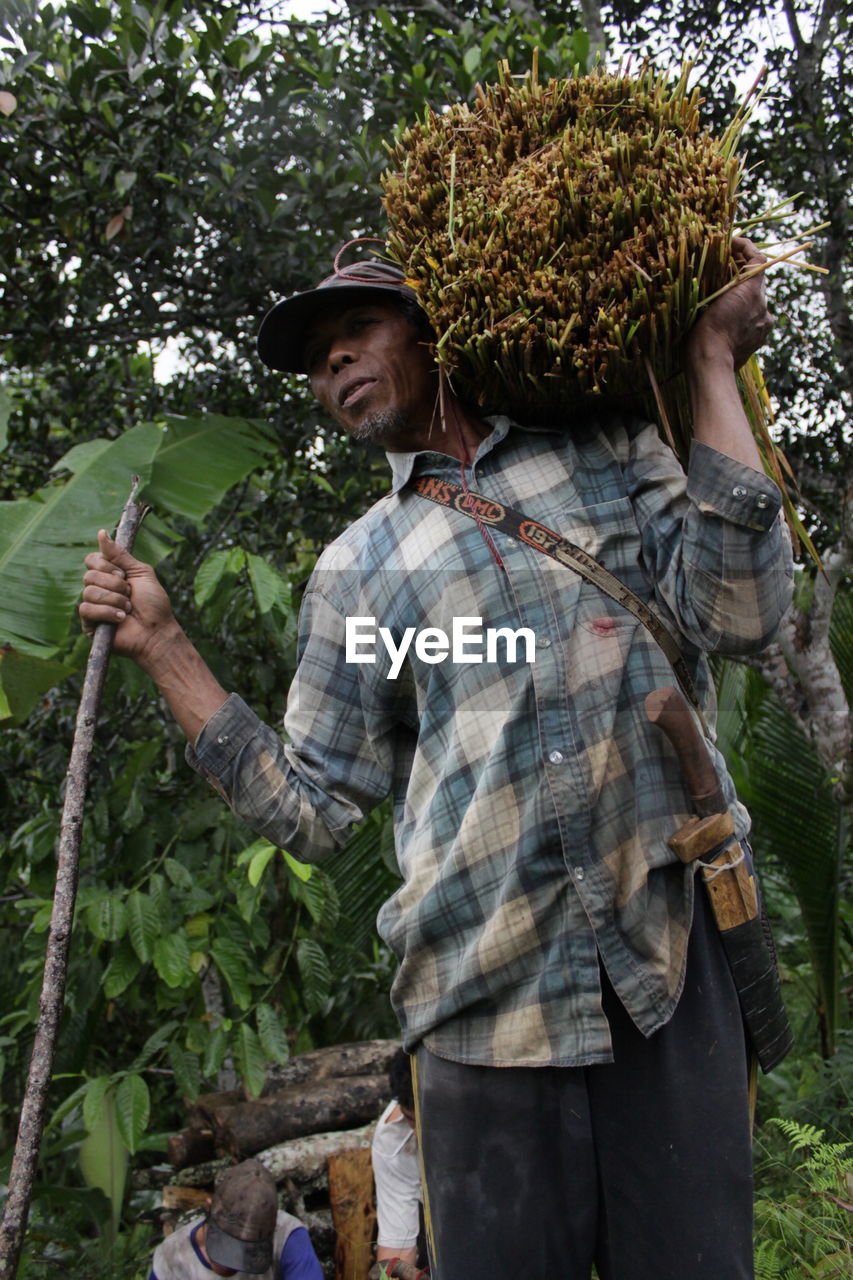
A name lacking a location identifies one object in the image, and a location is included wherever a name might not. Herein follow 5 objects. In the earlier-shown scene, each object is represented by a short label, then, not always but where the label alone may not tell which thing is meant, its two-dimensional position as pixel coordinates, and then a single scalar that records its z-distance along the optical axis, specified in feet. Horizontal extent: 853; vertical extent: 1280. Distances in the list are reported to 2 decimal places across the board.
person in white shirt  11.68
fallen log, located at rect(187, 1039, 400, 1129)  13.84
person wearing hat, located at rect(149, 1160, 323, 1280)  10.93
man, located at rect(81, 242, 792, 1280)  4.77
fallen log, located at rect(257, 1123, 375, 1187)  12.88
